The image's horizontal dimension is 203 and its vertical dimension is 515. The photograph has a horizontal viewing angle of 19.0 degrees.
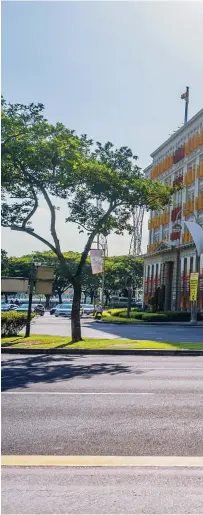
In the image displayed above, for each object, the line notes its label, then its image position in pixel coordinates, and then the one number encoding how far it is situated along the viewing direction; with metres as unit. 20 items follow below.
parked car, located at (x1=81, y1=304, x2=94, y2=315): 67.64
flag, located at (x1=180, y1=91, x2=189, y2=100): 59.48
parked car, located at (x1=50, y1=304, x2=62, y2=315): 58.81
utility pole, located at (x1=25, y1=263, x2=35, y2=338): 23.41
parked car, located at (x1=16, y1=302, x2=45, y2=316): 56.39
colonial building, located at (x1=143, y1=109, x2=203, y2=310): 55.25
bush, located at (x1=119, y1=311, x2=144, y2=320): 46.81
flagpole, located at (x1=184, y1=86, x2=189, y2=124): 60.47
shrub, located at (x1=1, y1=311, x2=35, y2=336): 23.97
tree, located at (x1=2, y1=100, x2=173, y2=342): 20.58
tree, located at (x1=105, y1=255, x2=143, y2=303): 87.38
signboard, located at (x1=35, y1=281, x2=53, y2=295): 23.71
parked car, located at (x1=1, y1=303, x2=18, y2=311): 59.92
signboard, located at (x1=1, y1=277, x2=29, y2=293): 22.69
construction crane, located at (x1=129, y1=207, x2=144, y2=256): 70.98
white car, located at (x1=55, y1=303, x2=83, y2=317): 57.26
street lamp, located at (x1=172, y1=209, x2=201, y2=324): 41.47
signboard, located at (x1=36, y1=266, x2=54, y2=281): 23.77
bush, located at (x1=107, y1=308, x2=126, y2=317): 53.06
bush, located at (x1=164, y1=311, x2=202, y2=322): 45.75
